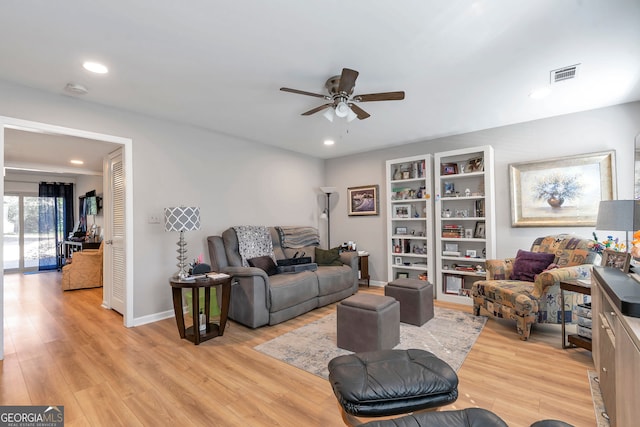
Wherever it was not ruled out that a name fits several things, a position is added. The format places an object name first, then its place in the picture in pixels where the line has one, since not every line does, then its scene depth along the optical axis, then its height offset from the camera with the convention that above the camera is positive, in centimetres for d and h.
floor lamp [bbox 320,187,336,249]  593 +4
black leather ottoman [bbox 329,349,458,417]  131 -81
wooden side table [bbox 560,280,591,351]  247 -78
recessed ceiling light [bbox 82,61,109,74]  235 +128
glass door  702 -28
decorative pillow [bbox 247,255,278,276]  379 -62
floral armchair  276 -80
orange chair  514 -93
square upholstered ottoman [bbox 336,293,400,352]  251 -97
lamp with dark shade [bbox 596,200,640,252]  240 -4
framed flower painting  337 +28
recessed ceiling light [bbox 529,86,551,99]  288 +123
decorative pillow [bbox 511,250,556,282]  326 -60
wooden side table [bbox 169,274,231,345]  280 -89
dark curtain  733 +8
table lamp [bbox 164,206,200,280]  300 -1
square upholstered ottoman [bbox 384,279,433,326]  322 -97
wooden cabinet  106 -64
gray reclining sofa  318 -84
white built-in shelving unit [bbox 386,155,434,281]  468 -5
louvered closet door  366 -21
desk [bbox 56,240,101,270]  610 -63
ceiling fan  236 +105
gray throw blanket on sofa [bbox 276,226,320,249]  460 -33
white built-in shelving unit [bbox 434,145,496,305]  396 -8
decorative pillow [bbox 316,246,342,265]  446 -64
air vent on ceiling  251 +125
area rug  248 -124
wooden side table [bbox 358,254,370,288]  517 -98
